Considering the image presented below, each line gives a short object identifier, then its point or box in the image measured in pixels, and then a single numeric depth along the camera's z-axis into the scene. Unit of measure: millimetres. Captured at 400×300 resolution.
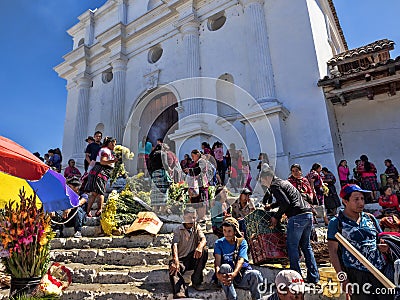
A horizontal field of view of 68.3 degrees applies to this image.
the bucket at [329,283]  3387
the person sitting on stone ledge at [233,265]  3500
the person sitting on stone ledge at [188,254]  3812
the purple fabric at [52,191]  4812
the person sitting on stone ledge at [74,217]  6352
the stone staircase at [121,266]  3896
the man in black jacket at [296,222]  3707
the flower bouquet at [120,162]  8241
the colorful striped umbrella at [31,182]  3453
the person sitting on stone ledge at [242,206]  5379
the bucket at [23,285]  2879
